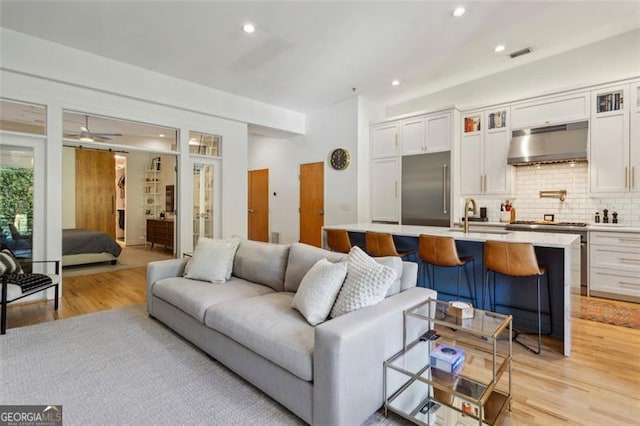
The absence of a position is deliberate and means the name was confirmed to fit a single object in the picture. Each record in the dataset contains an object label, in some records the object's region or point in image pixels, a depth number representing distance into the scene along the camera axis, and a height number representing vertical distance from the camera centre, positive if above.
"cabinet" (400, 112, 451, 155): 5.11 +1.32
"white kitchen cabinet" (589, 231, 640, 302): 3.69 -0.62
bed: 5.42 -0.64
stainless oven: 3.96 -0.23
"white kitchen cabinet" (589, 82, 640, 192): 3.84 +0.92
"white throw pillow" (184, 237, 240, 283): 2.97 -0.47
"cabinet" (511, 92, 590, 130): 4.15 +1.42
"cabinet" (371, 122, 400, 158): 5.68 +1.33
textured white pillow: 1.86 -0.45
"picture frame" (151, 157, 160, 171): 8.66 +1.35
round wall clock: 5.98 +1.04
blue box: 1.91 -0.89
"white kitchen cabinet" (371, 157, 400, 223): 5.70 +0.43
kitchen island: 2.45 -0.62
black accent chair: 2.75 -0.70
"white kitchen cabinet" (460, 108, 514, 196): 4.79 +0.93
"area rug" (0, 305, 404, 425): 1.75 -1.11
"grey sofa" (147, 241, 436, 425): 1.52 -0.71
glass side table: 1.66 -0.94
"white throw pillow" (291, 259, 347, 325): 1.94 -0.51
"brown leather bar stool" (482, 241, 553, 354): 2.49 -0.39
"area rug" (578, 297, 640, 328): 3.15 -1.07
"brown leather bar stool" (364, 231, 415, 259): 3.32 -0.35
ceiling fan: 4.33 +1.08
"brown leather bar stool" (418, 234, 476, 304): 2.88 -0.38
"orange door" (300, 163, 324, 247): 6.46 +0.20
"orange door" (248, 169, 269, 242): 7.64 +0.18
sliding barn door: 7.73 +0.54
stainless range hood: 4.15 +0.95
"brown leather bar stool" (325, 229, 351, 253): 3.79 -0.34
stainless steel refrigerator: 5.11 +0.40
